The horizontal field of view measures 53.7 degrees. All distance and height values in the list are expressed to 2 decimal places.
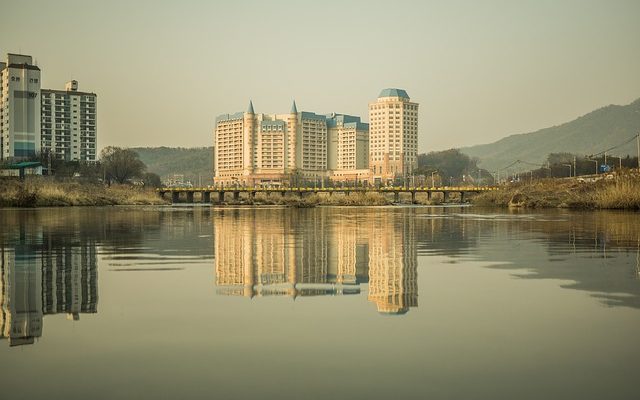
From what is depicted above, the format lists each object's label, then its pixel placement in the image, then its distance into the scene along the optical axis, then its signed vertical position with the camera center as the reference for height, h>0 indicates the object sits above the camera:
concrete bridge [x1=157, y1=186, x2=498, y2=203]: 142.50 +3.64
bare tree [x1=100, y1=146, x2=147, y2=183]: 148.25 +9.74
